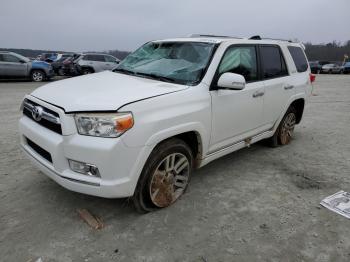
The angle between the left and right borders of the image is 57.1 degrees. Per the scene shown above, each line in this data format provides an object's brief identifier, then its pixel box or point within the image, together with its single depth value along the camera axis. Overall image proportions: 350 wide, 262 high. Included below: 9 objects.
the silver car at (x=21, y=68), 15.80
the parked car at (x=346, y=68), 32.81
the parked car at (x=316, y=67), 34.47
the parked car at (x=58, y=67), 19.31
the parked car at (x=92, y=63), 18.30
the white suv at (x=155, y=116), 2.79
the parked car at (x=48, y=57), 24.56
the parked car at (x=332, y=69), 33.50
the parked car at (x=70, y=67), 18.33
